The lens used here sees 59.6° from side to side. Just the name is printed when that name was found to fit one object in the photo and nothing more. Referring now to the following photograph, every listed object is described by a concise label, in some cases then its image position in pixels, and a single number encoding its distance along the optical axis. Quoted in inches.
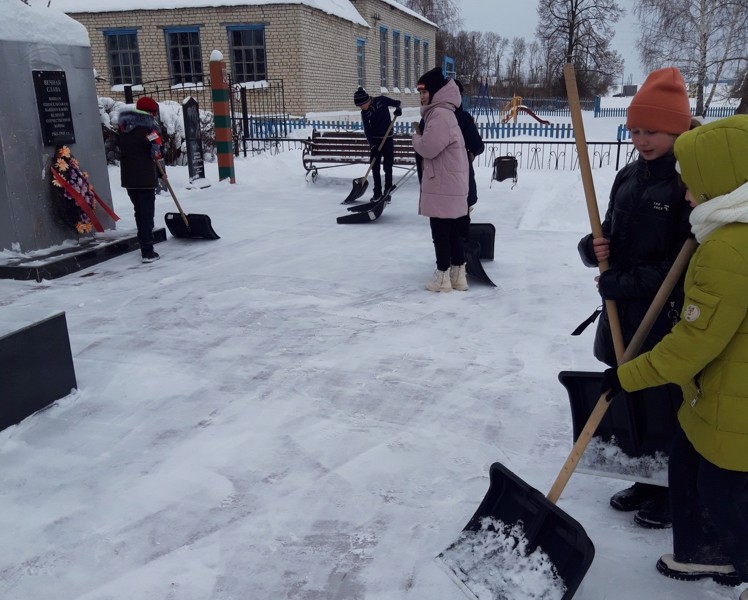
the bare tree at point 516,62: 2061.6
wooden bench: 444.8
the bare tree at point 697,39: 1037.2
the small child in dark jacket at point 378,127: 355.9
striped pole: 432.1
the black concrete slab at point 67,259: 227.0
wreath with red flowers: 252.1
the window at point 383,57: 1114.1
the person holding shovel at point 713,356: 62.3
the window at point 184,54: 828.0
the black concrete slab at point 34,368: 121.6
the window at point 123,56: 853.8
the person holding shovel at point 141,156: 244.1
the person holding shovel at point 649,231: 82.4
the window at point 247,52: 807.7
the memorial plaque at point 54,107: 245.3
